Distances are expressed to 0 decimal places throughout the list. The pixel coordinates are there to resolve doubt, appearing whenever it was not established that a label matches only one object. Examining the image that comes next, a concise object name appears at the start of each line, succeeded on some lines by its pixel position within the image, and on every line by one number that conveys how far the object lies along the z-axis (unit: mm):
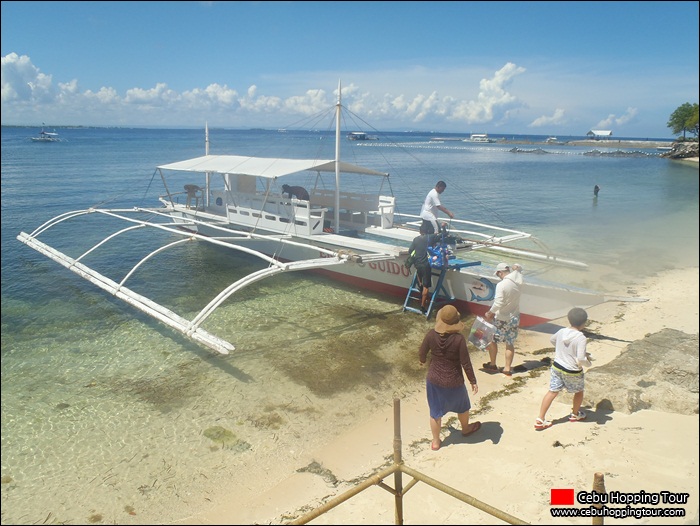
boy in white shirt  5316
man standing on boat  11180
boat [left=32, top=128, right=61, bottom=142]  91931
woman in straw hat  5004
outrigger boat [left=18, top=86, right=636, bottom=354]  9461
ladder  10609
